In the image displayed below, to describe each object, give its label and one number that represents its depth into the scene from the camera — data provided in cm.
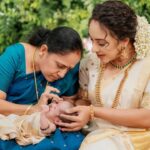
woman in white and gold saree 366
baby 367
